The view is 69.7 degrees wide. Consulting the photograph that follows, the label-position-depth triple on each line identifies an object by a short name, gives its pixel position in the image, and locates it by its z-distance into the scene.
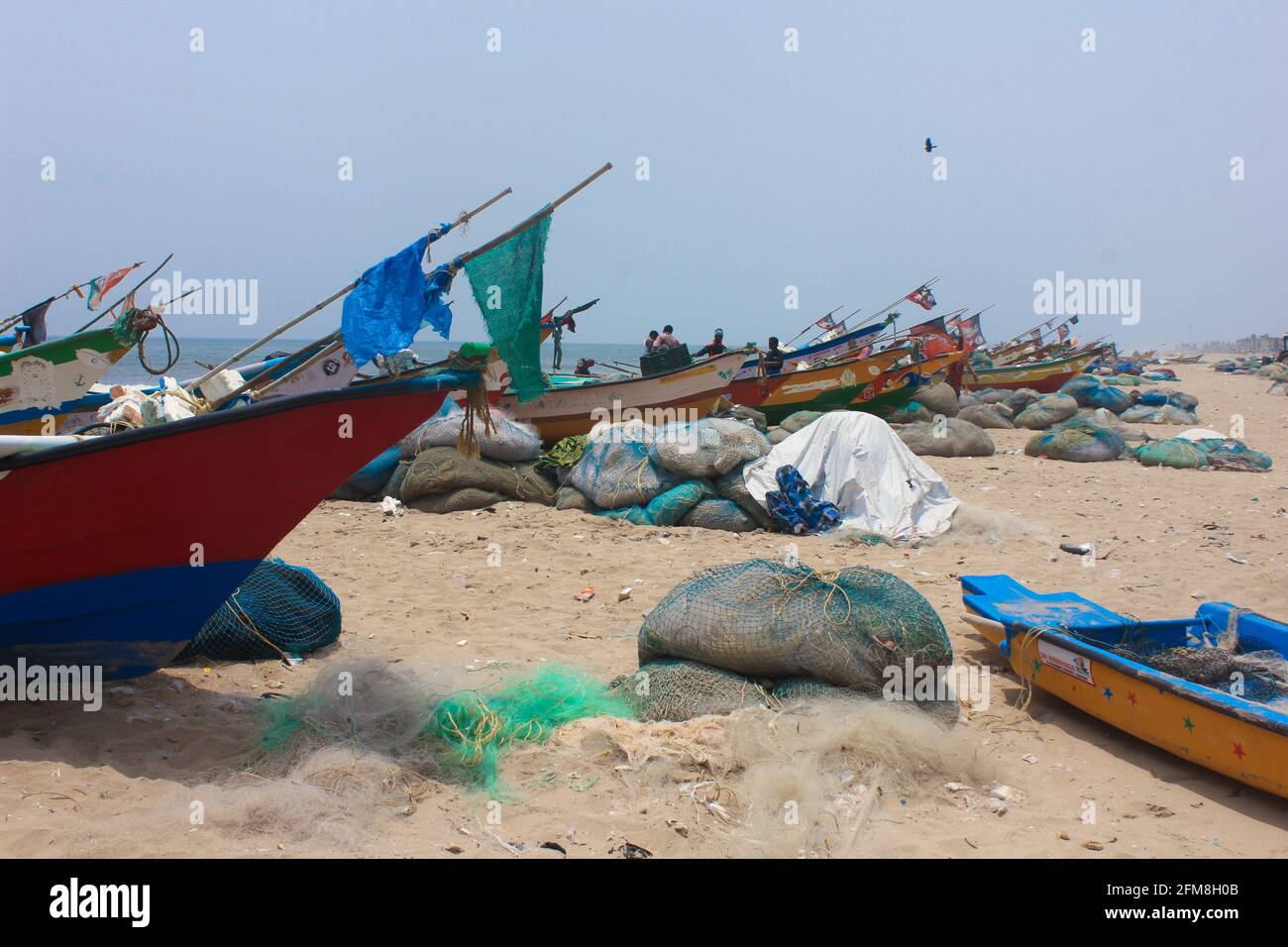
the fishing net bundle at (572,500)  9.44
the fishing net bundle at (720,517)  8.61
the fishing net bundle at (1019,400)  19.92
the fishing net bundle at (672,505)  8.71
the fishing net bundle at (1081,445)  13.03
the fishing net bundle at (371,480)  9.96
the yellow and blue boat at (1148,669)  3.67
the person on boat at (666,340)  17.63
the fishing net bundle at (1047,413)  17.20
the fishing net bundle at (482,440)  9.98
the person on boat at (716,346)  15.75
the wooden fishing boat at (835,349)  19.27
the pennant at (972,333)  29.98
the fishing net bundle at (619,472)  9.00
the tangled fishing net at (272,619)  5.05
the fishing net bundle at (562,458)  10.12
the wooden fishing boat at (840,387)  16.00
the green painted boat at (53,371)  5.76
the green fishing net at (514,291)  4.94
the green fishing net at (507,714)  3.96
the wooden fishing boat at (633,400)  12.05
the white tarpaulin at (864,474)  8.41
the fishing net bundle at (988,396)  20.86
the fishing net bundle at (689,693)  4.31
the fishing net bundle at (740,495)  8.67
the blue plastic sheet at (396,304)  4.71
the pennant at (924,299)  22.49
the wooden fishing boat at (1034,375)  23.75
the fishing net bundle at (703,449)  8.81
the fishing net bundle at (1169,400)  20.11
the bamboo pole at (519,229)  4.89
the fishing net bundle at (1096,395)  19.50
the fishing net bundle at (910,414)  16.83
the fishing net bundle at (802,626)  4.33
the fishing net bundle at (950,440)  13.33
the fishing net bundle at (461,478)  9.51
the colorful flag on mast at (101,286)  7.61
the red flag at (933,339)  18.41
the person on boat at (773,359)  16.16
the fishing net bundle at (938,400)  17.45
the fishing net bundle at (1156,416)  18.62
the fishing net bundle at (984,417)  17.41
